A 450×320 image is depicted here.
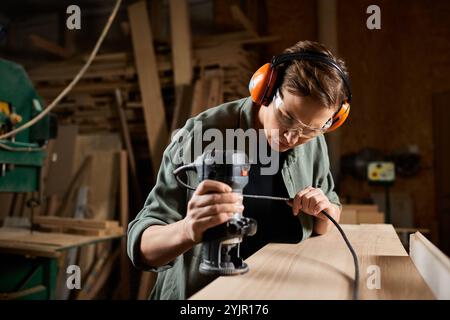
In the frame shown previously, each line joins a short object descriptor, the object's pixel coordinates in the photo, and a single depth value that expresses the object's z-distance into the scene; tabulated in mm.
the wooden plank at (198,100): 3260
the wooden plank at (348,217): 2307
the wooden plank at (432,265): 651
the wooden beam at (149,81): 3539
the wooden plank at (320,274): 645
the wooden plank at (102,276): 3334
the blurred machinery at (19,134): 1948
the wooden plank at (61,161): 3785
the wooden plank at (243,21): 3097
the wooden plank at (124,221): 3448
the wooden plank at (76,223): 2625
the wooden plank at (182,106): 3387
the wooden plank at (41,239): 2139
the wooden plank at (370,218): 2393
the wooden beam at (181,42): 3541
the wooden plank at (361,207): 2758
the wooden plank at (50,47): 3943
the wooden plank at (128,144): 3756
